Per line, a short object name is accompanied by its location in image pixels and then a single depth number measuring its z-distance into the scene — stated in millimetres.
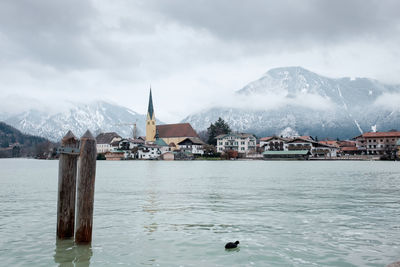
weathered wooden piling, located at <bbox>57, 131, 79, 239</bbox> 11445
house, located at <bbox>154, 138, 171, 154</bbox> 184700
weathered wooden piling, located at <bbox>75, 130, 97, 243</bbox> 11344
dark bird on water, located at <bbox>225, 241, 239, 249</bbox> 12562
